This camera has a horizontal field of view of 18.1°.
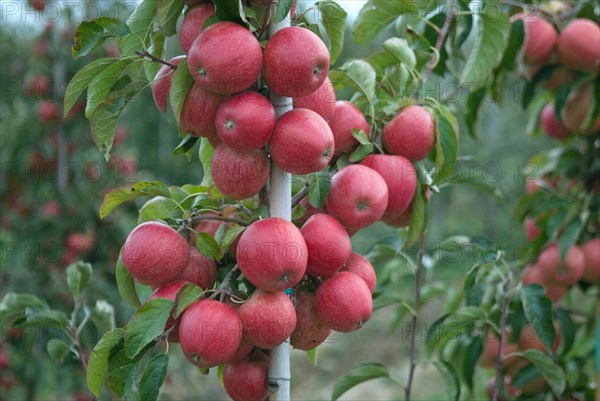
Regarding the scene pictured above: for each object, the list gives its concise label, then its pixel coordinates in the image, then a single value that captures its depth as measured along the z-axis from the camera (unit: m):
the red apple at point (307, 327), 1.99
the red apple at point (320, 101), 1.98
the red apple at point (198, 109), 1.93
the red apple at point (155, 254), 1.92
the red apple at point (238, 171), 1.92
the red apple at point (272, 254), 1.88
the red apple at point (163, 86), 1.98
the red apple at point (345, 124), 2.04
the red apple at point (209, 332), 1.88
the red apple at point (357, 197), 1.97
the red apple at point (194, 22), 1.94
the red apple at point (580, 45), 2.63
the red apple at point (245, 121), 1.89
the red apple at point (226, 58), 1.87
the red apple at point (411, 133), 2.05
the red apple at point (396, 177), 2.02
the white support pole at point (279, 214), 1.95
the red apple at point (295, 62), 1.89
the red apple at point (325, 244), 1.95
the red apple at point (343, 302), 1.95
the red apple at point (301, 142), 1.91
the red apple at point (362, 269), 2.01
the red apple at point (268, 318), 1.89
